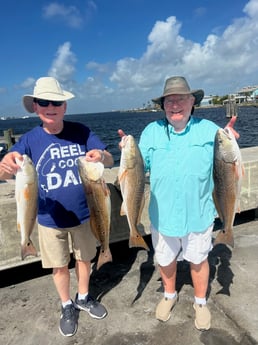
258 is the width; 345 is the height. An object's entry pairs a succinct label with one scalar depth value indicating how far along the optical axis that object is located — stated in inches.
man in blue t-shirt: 131.3
